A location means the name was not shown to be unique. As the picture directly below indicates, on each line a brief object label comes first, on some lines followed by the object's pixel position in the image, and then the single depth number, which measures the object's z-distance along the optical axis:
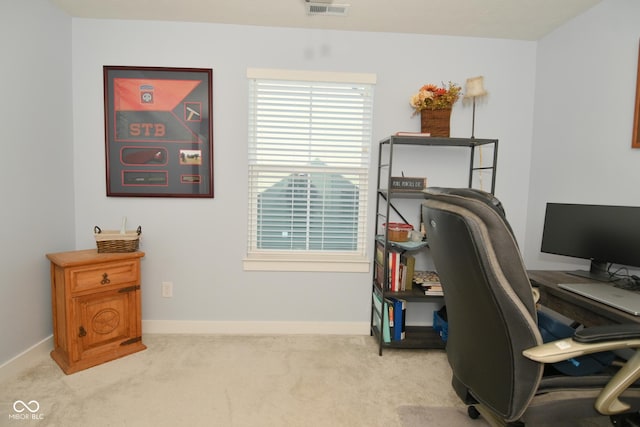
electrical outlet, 2.64
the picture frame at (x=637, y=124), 1.87
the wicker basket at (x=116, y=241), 2.28
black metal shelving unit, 2.36
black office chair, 1.01
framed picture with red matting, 2.51
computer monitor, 1.75
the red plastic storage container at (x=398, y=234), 2.42
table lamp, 2.37
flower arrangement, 2.39
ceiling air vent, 2.16
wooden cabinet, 2.08
